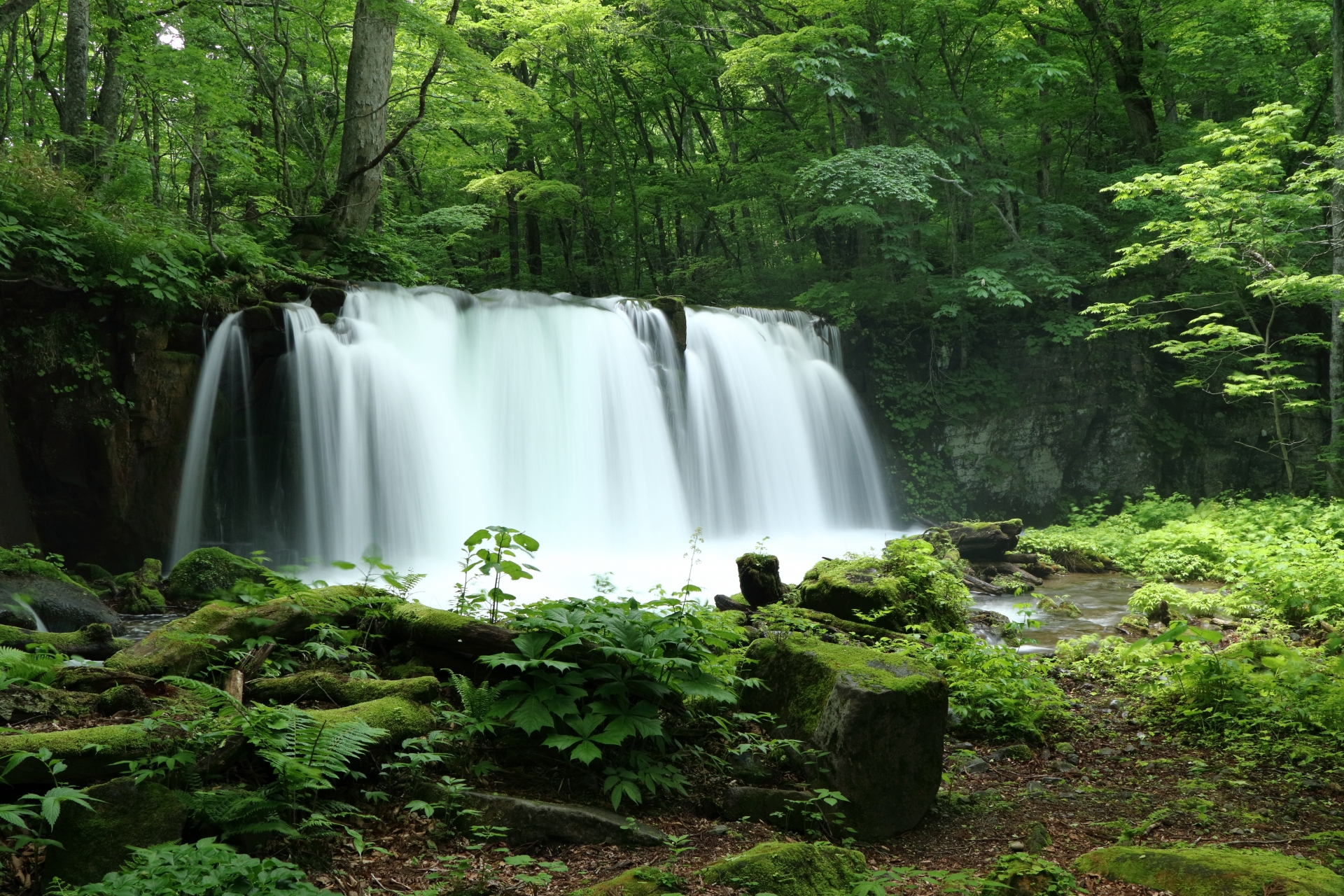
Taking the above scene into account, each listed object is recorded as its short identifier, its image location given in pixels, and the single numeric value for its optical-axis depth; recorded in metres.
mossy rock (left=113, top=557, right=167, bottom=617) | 7.05
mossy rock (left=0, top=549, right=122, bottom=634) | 5.90
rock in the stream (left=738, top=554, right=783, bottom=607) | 7.52
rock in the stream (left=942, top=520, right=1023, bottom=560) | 12.45
